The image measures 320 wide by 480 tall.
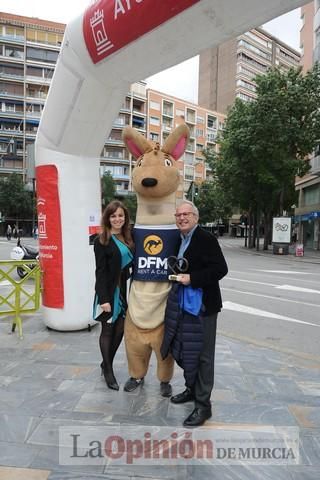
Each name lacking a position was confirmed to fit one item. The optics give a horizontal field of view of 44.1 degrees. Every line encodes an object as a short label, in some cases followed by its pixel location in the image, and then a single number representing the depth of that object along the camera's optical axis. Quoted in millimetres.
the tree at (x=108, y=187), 45062
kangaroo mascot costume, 3537
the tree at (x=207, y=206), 58500
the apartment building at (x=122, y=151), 52969
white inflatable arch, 3213
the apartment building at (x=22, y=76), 48156
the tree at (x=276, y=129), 22391
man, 3139
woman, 3674
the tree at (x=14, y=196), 44438
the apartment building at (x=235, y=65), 75375
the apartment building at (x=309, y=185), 28094
